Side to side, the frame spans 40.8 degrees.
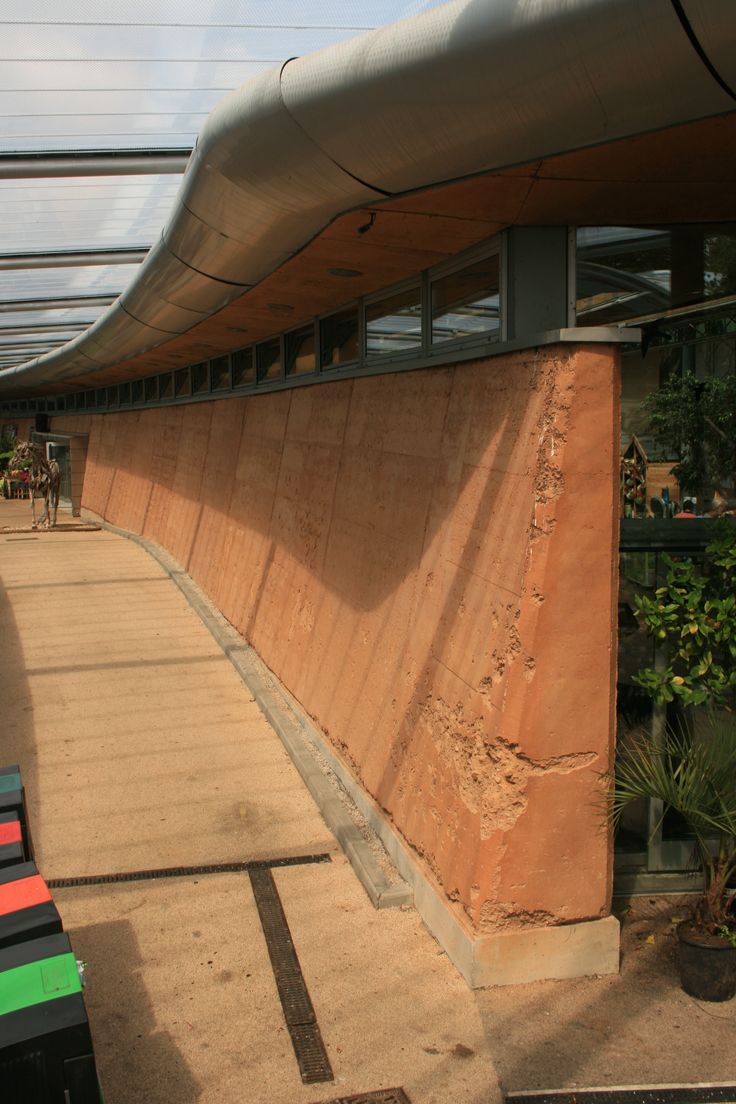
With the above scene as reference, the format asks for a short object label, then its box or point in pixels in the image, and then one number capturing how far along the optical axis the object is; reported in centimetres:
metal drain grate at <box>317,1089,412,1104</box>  394
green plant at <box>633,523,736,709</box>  507
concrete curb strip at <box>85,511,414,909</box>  565
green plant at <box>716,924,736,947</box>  459
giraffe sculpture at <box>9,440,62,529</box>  2644
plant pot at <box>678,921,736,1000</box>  457
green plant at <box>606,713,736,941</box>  454
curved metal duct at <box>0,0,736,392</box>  312
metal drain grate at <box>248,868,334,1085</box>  420
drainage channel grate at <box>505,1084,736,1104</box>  390
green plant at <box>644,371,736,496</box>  841
